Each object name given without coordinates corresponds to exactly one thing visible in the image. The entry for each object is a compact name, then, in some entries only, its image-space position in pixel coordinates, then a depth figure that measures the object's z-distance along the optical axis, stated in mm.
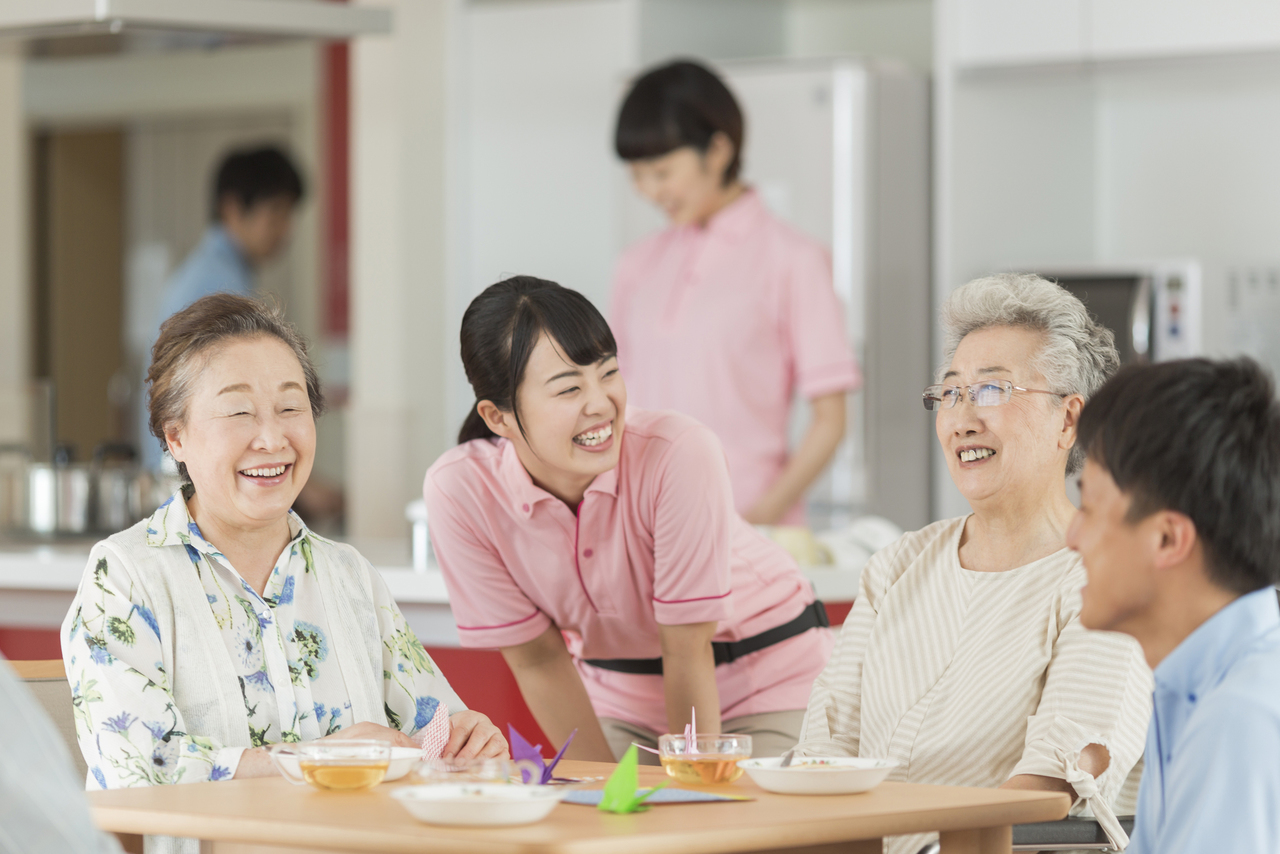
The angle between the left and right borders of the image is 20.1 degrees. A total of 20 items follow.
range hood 6054
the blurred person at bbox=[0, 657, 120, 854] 3287
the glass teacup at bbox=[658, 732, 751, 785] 3759
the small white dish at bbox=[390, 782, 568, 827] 3434
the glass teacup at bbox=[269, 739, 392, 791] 3660
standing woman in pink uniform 6076
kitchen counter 5172
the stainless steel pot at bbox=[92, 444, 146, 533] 6437
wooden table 3416
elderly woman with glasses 4029
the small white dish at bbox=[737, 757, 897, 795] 3645
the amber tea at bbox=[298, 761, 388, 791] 3659
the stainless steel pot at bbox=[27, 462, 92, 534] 6462
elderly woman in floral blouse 3865
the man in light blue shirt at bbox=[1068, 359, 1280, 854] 3429
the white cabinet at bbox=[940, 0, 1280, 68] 7129
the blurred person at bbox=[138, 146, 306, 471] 7770
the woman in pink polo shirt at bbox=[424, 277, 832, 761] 4361
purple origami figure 3774
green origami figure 3558
